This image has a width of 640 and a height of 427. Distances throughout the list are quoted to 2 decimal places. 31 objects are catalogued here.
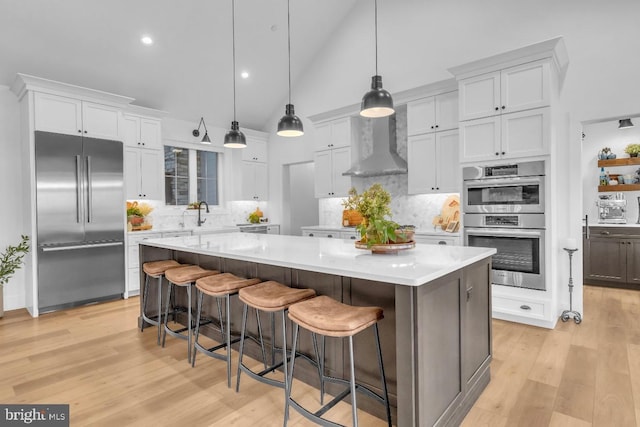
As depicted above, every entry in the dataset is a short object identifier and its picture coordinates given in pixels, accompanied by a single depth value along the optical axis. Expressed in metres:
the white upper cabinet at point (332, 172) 5.54
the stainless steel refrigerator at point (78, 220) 4.20
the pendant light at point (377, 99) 2.53
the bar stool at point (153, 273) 3.29
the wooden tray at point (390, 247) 2.30
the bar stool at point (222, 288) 2.51
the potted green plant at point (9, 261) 4.11
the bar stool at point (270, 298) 2.09
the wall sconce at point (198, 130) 6.27
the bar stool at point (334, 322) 1.68
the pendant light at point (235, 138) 3.67
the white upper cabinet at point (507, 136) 3.46
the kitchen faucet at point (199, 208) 6.16
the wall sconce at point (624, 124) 5.11
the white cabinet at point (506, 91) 3.44
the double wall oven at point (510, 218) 3.54
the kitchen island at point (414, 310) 1.66
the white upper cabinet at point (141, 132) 5.14
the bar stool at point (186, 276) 2.88
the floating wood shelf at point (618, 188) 5.33
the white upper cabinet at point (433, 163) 4.39
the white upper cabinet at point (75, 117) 4.20
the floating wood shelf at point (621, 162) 5.25
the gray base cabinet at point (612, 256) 4.97
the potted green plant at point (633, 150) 5.29
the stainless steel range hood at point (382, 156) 4.96
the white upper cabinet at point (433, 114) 4.35
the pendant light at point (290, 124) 3.15
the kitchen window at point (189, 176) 6.08
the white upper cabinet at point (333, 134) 5.47
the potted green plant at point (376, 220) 2.30
